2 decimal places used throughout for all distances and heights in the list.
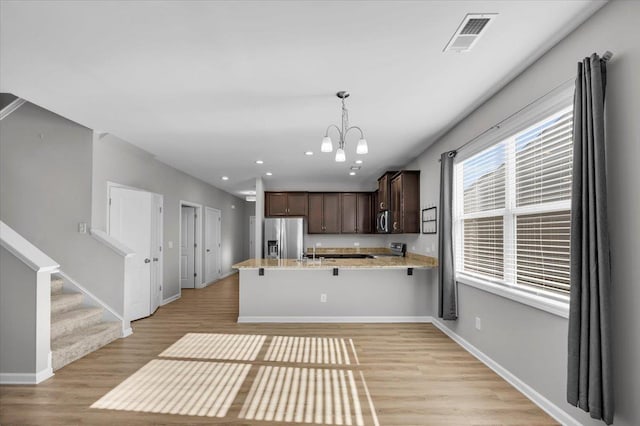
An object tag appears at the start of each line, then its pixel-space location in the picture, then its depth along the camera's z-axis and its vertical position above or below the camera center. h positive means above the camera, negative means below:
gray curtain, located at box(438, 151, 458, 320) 4.18 -0.31
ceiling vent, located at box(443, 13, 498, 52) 2.05 +1.18
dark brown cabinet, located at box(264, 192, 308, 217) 8.31 +0.46
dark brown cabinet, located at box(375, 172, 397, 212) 6.59 +0.65
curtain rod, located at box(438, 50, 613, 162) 2.00 +0.92
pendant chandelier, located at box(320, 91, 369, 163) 3.19 +1.06
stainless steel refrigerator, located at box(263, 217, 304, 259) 7.89 -0.31
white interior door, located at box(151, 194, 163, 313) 5.77 -0.46
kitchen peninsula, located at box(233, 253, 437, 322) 5.15 -1.00
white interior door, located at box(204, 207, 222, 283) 8.61 -0.48
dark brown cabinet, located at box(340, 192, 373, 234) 8.41 +0.28
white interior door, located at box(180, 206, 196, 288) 8.05 -0.50
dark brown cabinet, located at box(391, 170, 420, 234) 5.79 +0.39
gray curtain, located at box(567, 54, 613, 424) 1.90 -0.19
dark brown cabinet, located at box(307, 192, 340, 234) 8.35 +0.25
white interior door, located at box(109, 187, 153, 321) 4.94 -0.11
